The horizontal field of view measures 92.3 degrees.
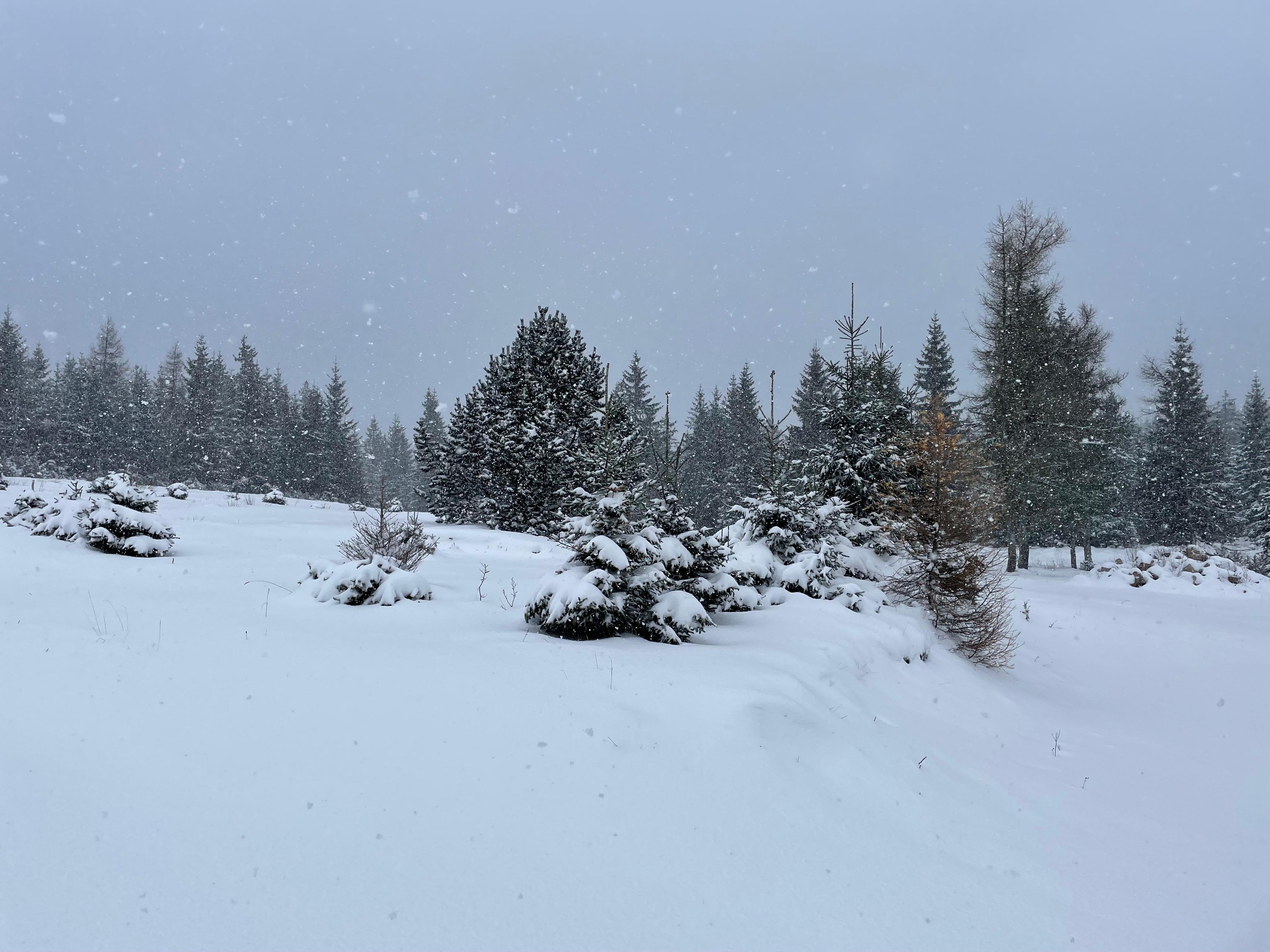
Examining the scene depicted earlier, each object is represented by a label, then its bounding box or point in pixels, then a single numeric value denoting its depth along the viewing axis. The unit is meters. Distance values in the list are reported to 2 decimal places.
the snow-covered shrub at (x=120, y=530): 9.01
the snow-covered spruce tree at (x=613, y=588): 6.00
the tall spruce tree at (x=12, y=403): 36.19
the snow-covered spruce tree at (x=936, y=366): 33.97
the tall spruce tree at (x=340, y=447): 44.16
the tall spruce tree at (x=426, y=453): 20.75
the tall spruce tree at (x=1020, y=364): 20.47
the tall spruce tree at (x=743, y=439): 36.16
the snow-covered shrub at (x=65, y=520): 9.28
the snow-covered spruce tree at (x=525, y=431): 18.77
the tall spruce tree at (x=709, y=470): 38.62
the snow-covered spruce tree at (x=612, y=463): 6.81
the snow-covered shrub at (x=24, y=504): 10.91
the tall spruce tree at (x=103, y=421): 38.66
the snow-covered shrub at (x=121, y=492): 9.88
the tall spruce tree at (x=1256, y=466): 28.41
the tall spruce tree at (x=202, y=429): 41.47
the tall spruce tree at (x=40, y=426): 38.03
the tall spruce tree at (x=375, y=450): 69.06
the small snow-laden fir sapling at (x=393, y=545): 8.57
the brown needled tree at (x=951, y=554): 9.78
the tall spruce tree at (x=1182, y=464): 30.09
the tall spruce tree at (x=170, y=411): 41.22
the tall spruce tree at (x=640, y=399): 41.12
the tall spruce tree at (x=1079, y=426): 20.92
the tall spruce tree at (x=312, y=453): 41.97
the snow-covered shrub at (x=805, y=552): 9.16
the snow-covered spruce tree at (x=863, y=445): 11.52
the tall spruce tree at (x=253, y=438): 40.44
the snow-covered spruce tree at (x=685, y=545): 7.02
